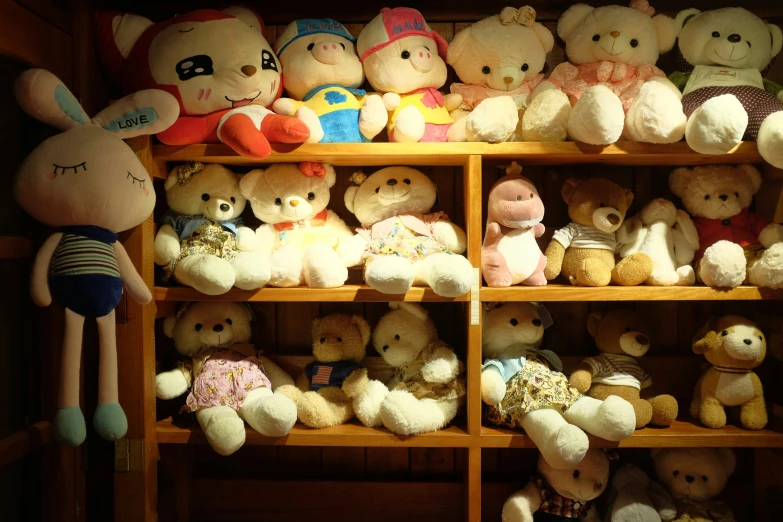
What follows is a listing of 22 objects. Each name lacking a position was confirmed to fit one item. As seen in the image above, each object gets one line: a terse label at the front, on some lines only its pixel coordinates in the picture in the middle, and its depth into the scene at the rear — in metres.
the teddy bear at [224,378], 1.47
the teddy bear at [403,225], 1.49
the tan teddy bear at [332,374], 1.57
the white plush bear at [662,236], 1.60
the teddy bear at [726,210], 1.57
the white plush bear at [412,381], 1.51
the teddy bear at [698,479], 1.63
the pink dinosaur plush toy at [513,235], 1.54
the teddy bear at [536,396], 1.42
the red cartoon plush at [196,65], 1.50
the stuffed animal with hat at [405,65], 1.58
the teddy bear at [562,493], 1.59
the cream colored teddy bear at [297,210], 1.59
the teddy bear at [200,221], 1.55
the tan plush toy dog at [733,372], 1.56
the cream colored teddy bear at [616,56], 1.50
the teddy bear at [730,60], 1.54
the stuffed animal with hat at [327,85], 1.54
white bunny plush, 1.25
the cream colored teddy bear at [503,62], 1.59
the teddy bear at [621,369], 1.56
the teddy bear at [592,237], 1.54
